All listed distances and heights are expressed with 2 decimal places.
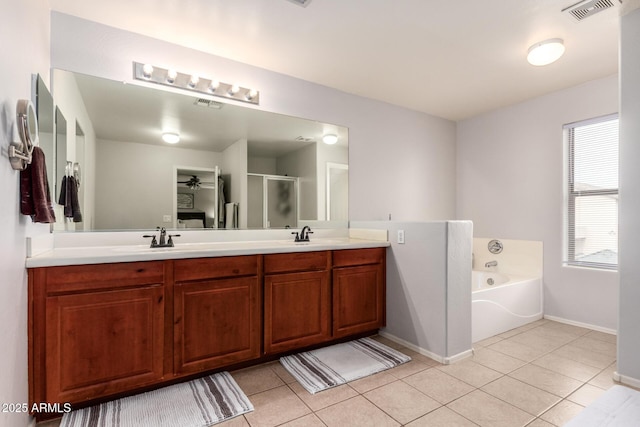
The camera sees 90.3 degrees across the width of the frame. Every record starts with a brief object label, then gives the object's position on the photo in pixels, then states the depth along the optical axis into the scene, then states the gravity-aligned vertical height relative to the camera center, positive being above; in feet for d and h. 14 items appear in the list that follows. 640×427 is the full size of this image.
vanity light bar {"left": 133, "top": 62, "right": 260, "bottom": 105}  7.78 +3.41
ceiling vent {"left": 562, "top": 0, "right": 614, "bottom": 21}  6.65 +4.42
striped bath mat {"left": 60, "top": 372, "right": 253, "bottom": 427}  5.47 -3.60
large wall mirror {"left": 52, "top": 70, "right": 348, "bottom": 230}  7.46 +1.43
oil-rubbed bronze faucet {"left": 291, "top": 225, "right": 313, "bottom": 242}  9.61 -0.67
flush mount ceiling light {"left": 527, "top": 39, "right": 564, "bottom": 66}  8.00 +4.17
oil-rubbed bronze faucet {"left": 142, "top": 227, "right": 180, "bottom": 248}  7.53 -0.69
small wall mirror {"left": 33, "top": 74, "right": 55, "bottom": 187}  5.69 +1.75
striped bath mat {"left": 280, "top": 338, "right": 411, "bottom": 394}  6.98 -3.66
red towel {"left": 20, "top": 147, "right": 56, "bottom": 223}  4.83 +0.31
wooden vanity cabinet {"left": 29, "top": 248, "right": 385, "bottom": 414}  5.33 -2.12
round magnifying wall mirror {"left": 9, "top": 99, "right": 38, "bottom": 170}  4.37 +1.01
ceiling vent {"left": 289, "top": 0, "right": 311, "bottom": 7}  6.65 +4.43
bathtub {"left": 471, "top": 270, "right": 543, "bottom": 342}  9.26 -2.89
